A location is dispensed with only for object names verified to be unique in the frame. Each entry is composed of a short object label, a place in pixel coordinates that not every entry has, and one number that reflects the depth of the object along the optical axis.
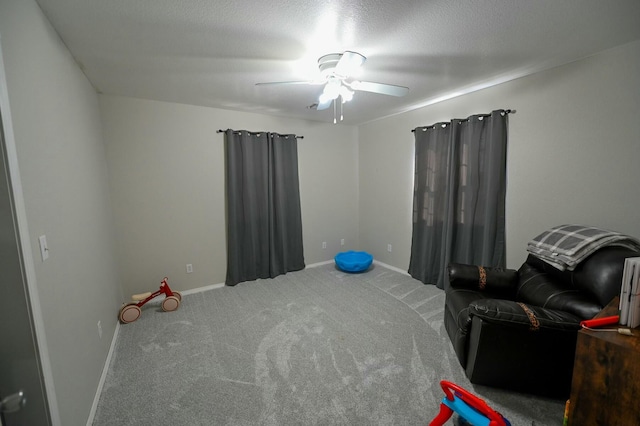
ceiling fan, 1.94
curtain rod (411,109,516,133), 2.58
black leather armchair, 1.50
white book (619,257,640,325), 1.17
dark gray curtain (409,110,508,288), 2.73
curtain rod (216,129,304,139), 3.37
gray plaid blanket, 1.73
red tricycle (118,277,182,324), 2.61
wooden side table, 1.04
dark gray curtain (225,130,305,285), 3.47
